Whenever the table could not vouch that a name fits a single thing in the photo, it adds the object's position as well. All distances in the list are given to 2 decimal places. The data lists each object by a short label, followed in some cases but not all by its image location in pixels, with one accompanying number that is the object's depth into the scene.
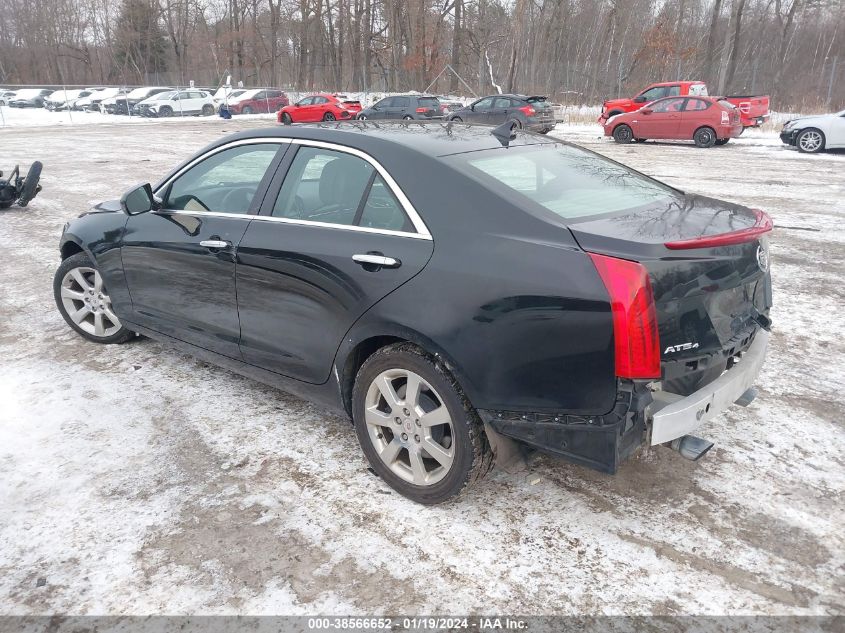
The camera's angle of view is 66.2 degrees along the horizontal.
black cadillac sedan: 2.48
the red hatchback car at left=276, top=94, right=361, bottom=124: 30.89
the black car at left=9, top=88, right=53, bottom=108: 41.56
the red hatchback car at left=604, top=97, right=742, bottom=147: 19.12
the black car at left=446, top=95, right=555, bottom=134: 22.78
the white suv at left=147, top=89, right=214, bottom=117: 37.75
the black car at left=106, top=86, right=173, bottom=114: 38.97
